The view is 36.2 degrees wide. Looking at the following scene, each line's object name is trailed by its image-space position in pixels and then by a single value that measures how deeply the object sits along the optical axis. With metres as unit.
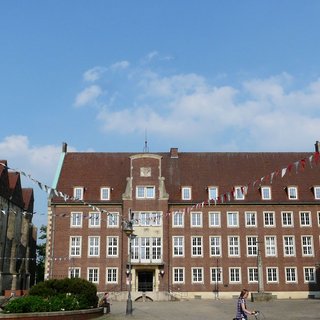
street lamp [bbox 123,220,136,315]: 28.53
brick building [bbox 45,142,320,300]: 51.62
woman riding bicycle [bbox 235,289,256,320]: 17.27
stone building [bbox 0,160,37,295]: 54.03
